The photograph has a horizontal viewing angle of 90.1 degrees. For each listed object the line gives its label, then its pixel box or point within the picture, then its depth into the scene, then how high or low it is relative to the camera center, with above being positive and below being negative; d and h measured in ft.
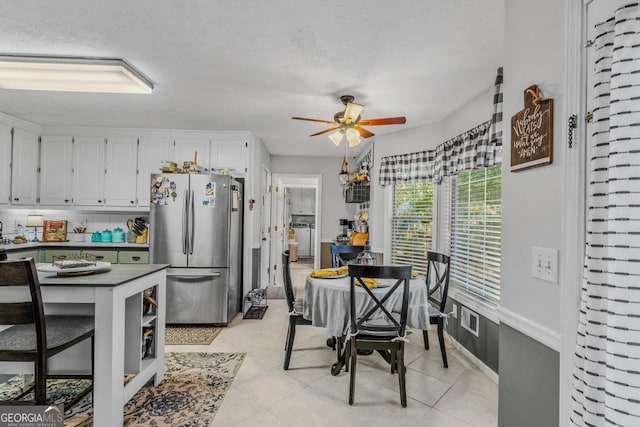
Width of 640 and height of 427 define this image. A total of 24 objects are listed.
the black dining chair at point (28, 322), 4.99 -1.80
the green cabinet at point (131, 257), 12.96 -1.82
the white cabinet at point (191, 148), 14.06 +2.87
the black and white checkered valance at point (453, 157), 7.55 +2.07
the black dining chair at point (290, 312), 8.93 -2.76
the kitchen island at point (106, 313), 5.80 -2.06
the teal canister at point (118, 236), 13.76 -1.04
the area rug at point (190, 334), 10.78 -4.36
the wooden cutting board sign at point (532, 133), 3.61 +1.05
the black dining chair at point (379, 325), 7.18 -2.61
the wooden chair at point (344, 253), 11.96 -1.41
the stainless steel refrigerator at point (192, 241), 12.14 -1.09
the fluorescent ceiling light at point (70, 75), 7.68 +3.50
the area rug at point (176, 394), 6.64 -4.30
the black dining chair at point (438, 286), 9.09 -2.17
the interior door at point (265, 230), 17.44 -0.91
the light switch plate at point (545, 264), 3.49 -0.51
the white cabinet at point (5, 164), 12.22 +1.77
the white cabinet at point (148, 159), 13.93 +2.35
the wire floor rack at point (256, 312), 13.58 -4.33
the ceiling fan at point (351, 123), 8.81 +2.64
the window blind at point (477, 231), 8.96 -0.42
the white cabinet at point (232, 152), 14.12 +2.75
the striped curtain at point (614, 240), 2.28 -0.15
